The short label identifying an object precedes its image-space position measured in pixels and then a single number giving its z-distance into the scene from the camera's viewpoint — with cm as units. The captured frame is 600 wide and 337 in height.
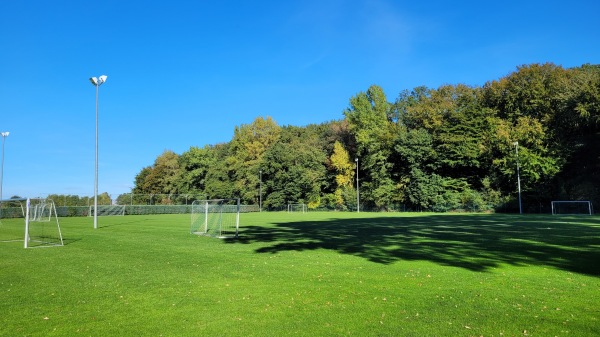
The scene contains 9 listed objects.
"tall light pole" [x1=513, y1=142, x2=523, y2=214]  4634
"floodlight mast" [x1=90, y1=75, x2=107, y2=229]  2597
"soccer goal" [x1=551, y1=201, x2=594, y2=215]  4447
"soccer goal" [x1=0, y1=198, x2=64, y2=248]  1691
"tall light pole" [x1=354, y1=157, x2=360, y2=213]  6420
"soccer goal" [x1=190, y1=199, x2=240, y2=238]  2170
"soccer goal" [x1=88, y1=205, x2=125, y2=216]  5312
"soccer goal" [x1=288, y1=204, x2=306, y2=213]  7254
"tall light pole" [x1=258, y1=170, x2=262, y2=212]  7620
